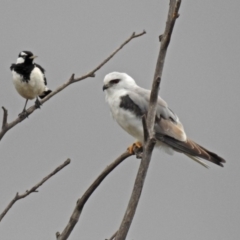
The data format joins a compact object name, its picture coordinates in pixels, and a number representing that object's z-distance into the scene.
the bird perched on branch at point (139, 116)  10.49
